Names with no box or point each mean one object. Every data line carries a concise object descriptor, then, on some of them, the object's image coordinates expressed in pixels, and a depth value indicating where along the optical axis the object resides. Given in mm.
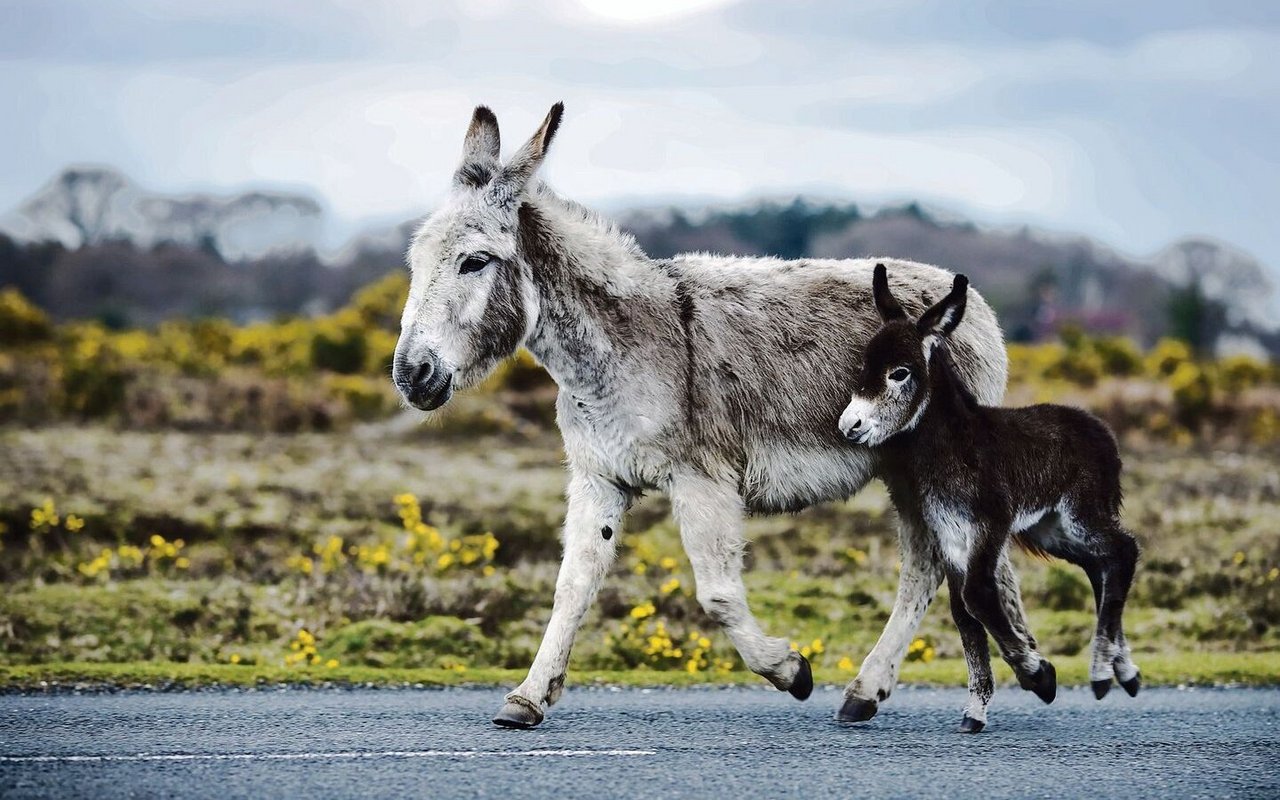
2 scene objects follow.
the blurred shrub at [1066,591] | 14344
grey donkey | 7766
